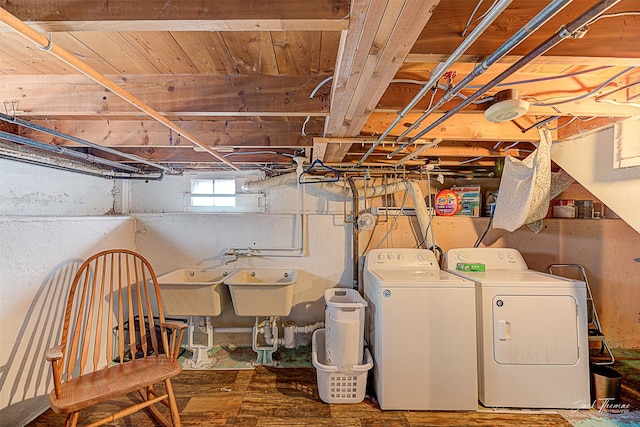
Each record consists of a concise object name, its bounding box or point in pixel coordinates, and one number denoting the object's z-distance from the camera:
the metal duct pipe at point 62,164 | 1.99
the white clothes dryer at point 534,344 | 2.02
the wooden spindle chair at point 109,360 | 1.54
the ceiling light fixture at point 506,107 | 1.28
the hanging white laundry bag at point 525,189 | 2.06
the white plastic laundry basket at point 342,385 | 2.12
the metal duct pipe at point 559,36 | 0.68
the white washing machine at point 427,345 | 2.03
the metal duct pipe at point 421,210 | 2.88
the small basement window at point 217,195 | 3.23
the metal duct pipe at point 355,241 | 2.96
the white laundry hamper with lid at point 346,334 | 2.11
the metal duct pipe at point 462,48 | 0.67
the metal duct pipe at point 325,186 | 2.97
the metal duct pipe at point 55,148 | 1.82
